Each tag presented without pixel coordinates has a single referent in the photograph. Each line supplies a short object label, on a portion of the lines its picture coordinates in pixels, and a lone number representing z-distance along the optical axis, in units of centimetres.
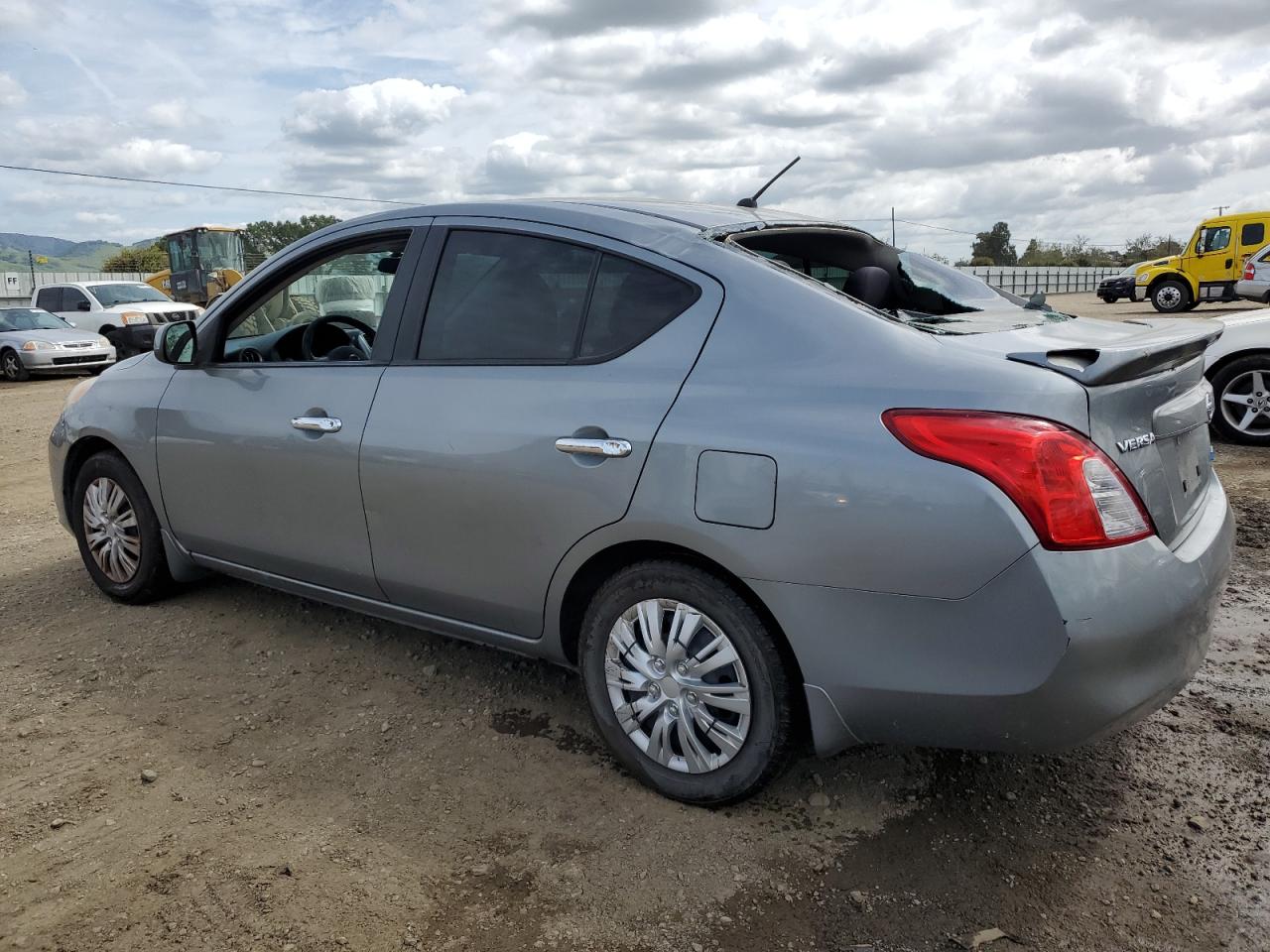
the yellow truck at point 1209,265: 2283
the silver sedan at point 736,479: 227
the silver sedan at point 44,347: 1773
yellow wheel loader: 2708
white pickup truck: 2036
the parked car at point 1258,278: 2023
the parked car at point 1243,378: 772
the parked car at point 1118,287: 3353
